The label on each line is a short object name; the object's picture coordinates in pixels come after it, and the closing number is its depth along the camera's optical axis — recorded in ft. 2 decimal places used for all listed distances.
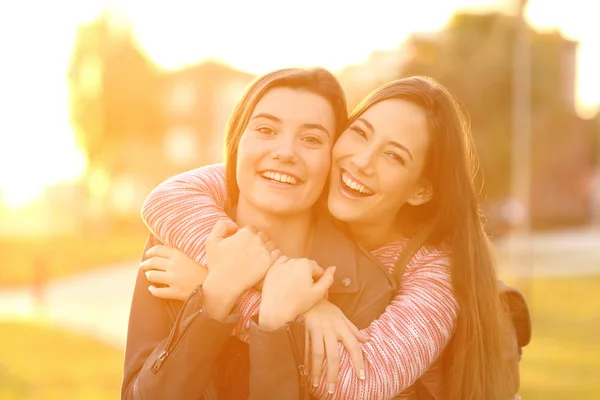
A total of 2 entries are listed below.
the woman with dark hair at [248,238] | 8.25
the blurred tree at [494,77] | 81.00
